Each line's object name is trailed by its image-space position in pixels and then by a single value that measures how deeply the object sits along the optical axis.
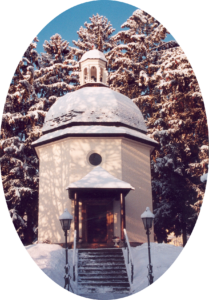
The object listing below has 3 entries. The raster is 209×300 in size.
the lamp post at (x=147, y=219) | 8.34
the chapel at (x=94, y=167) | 11.54
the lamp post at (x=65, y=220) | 8.47
